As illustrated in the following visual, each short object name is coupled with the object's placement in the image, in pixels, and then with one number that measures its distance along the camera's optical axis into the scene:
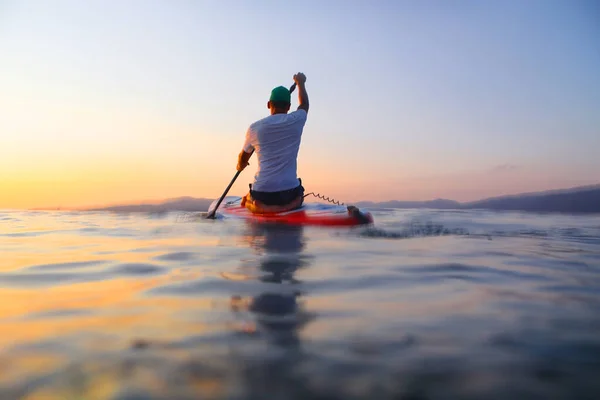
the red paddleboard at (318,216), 5.81
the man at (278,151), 5.84
